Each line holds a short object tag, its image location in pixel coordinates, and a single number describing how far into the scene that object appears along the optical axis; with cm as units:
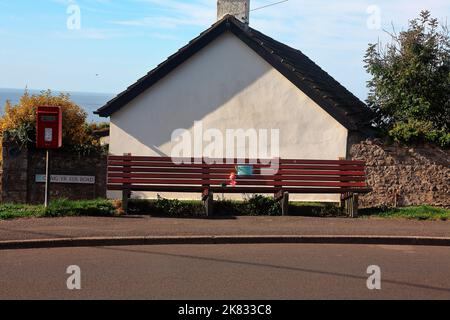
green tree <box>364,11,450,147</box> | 1527
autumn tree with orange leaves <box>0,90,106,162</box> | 1567
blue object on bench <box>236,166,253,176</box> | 1334
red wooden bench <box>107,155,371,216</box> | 1300
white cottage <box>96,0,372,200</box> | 1509
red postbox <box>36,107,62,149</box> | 1255
